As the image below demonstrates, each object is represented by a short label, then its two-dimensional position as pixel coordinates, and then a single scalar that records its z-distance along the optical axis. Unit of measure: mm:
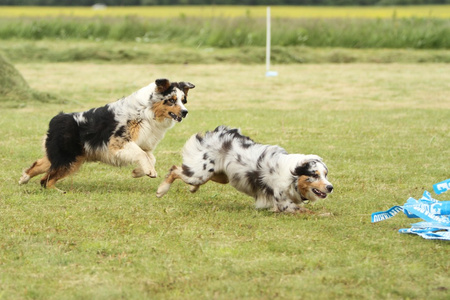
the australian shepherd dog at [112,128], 15477
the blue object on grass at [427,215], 11749
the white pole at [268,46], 41887
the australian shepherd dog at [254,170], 13180
